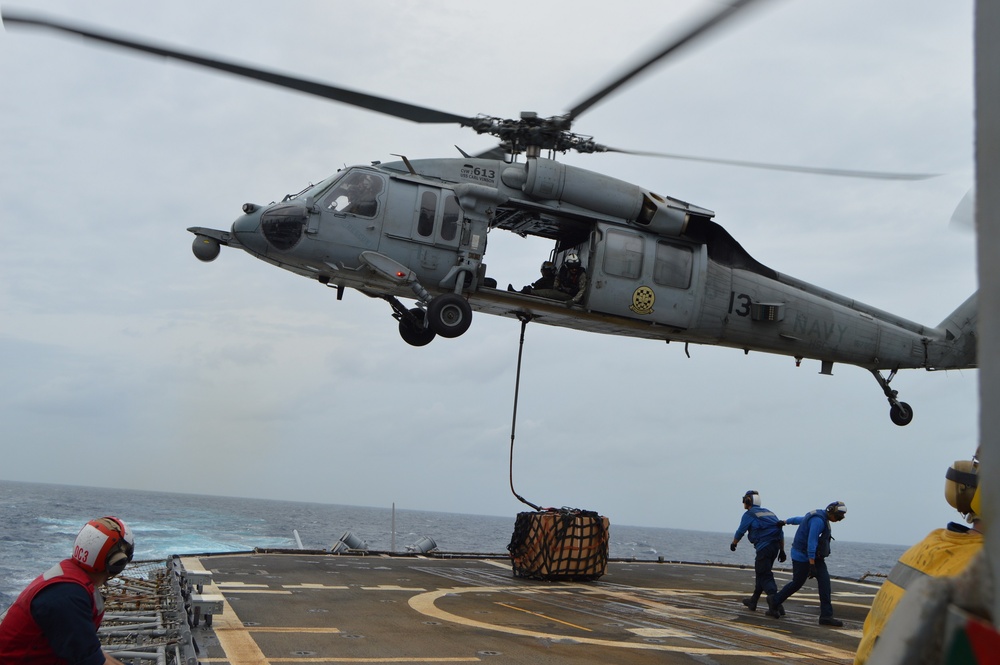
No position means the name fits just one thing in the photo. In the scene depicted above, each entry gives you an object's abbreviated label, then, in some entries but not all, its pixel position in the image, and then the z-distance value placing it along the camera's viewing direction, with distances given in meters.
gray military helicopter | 13.64
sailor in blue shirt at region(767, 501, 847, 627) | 11.70
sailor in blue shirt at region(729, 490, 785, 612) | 12.23
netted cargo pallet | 14.55
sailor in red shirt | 3.79
